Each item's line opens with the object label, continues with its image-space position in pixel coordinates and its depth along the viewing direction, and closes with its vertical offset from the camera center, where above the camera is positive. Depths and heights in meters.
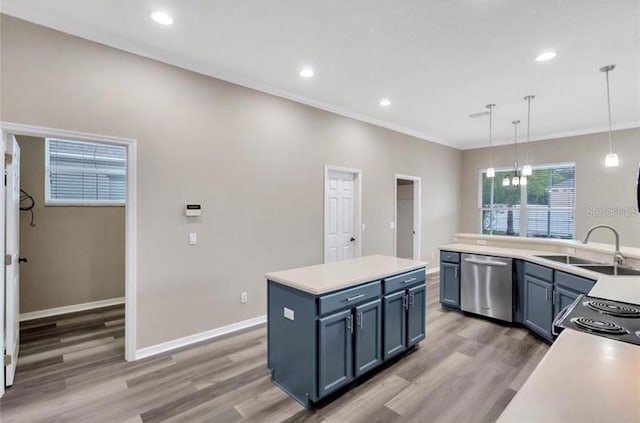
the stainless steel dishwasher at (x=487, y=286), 3.94 -0.97
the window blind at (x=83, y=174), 4.32 +0.54
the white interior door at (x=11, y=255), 2.55 -0.37
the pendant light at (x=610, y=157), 3.39 +0.61
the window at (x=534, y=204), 6.35 +0.18
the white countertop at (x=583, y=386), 0.83 -0.53
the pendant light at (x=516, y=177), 4.47 +0.55
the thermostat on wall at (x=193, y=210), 3.36 +0.01
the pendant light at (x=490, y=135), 4.80 +1.62
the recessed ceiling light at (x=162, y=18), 2.55 +1.61
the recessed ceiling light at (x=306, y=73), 3.57 +1.61
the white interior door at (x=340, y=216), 4.82 -0.07
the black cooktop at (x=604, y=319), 1.37 -0.53
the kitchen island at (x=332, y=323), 2.29 -0.91
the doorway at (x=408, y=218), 6.62 -0.13
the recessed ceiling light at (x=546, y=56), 3.11 +1.59
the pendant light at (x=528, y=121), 4.35 +1.60
